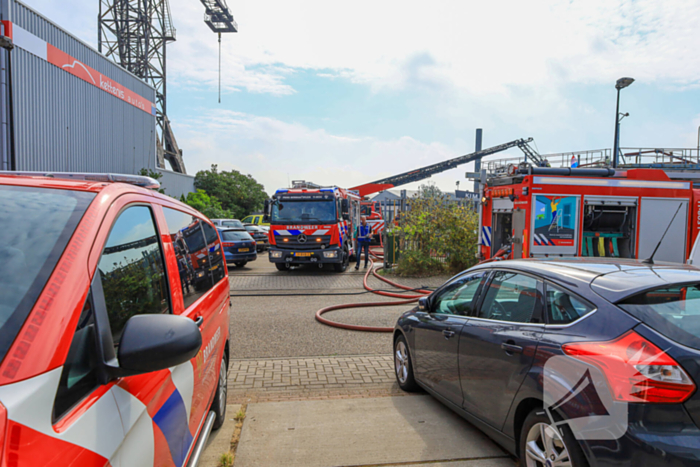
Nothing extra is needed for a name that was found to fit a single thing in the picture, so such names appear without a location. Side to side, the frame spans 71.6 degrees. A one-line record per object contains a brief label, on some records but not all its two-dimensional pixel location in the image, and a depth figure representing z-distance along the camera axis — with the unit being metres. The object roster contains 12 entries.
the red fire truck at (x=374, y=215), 21.95
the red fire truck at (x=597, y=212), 9.97
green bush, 14.82
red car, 1.34
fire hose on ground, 7.83
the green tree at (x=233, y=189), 44.16
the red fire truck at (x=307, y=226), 15.78
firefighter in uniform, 16.58
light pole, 21.40
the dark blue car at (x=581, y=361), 2.36
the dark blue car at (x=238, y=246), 17.44
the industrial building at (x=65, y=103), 17.19
